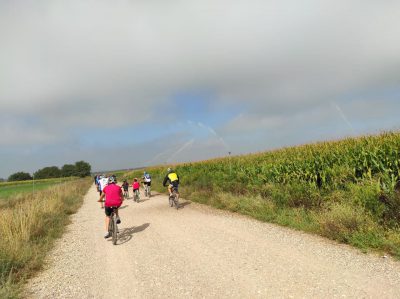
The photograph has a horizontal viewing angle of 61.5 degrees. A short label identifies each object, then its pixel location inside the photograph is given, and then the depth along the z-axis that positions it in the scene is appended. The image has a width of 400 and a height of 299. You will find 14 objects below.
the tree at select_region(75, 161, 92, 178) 143.75
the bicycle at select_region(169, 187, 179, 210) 16.31
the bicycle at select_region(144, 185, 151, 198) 23.83
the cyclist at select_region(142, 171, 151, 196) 23.53
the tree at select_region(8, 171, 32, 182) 145.00
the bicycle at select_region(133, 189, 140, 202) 21.53
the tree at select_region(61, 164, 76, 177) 146.12
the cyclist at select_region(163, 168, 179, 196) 16.52
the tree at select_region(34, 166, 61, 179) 149.50
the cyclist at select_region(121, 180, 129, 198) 24.39
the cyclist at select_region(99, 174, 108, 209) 19.14
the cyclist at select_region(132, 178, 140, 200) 21.53
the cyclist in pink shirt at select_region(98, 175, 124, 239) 10.26
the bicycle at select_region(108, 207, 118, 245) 9.73
